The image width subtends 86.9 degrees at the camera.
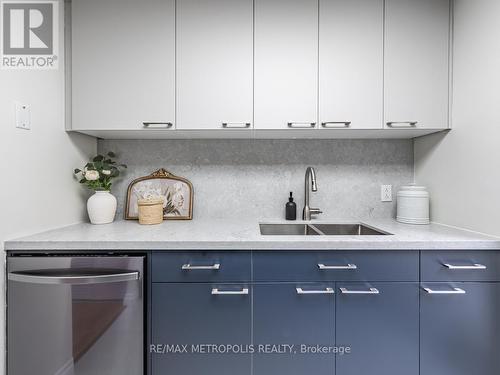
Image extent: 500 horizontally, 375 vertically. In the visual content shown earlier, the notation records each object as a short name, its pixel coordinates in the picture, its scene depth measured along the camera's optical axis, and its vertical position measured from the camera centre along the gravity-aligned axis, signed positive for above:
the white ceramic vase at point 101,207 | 1.61 -0.15
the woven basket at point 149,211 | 1.62 -0.17
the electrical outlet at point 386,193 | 1.88 -0.06
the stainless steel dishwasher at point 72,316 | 1.16 -0.59
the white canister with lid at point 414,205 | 1.63 -0.12
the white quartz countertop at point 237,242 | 1.18 -0.26
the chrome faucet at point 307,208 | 1.78 -0.16
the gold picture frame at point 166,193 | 1.82 -0.07
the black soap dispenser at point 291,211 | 1.80 -0.18
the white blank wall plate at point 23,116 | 1.22 +0.31
